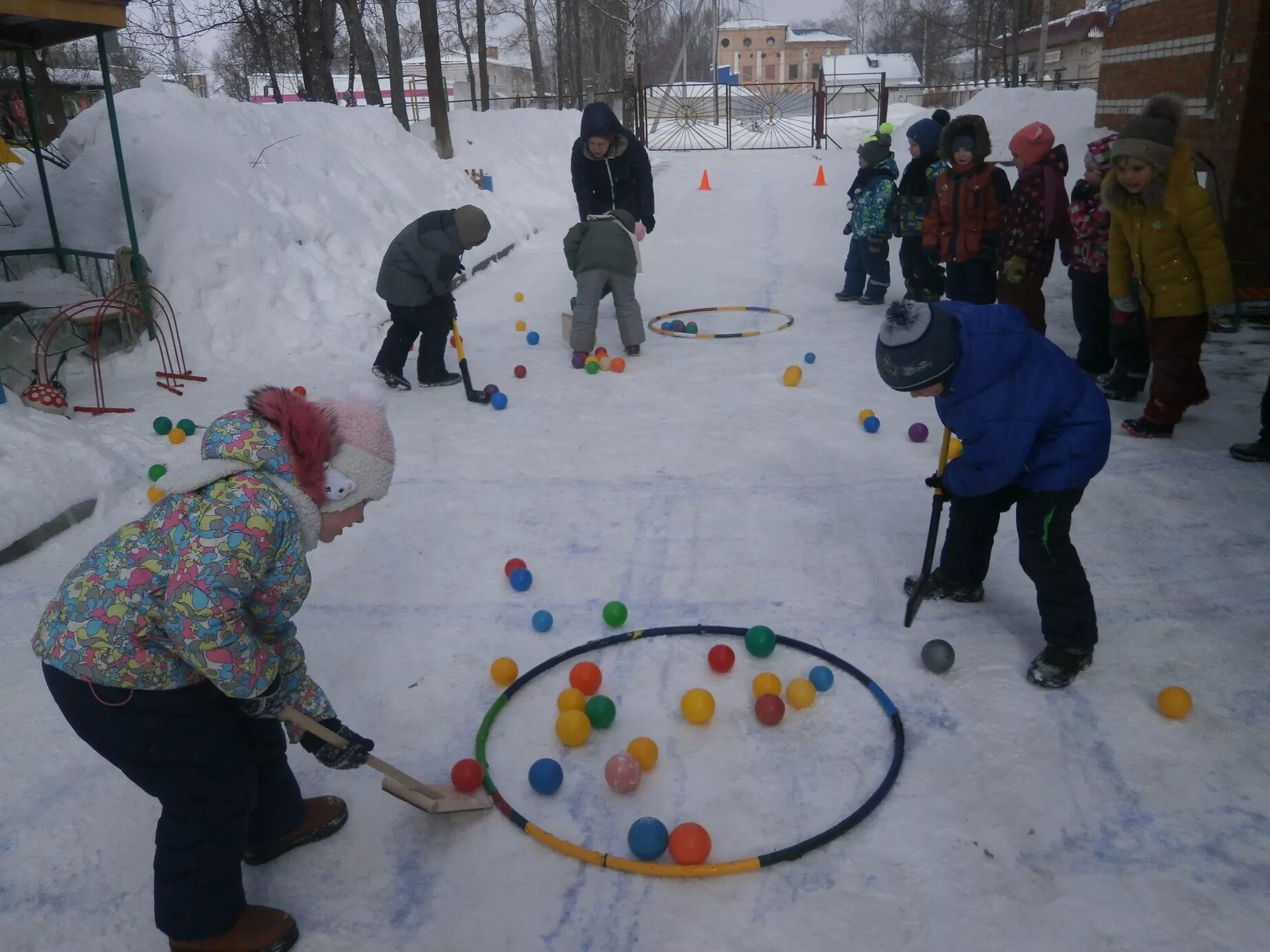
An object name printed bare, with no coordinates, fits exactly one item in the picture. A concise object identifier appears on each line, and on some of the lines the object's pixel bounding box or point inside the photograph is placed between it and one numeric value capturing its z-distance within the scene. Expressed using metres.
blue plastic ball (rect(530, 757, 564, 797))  3.01
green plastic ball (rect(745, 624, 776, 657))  3.67
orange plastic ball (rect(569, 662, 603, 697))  3.52
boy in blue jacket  3.23
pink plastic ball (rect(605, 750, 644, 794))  3.00
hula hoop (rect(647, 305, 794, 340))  7.98
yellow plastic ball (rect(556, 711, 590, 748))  3.25
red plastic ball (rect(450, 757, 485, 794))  3.03
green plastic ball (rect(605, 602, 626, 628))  3.99
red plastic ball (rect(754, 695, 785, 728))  3.29
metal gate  27.67
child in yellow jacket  4.99
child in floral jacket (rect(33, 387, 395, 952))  2.17
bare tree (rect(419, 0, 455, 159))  15.29
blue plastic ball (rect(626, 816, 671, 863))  2.72
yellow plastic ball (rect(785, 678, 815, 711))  3.38
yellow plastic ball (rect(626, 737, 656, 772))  3.11
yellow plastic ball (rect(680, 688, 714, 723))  3.33
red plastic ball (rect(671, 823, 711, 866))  2.69
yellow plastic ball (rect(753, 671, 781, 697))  3.46
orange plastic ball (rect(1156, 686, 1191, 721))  3.21
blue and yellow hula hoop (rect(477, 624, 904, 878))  2.66
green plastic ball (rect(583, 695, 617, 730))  3.32
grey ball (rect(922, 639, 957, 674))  3.51
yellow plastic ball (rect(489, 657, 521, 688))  3.63
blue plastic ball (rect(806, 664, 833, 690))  3.47
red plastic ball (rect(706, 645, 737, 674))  3.59
